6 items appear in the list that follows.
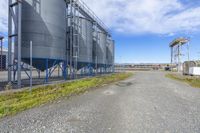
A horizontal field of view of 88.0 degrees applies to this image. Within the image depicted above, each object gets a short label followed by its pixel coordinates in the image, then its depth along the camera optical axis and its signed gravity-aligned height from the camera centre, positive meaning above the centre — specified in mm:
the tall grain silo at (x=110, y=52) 24634 +3386
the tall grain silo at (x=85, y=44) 14390 +3226
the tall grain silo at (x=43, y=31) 8810 +3172
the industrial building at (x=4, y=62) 27005 +1096
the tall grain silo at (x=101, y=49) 19463 +3264
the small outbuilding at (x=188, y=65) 21425 +215
